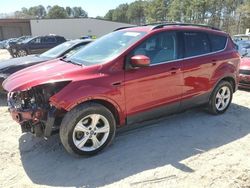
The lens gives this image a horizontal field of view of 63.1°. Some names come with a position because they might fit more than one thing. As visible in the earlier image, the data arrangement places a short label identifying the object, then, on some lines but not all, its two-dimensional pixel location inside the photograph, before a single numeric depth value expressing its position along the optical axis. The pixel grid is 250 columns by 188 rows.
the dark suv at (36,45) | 13.11
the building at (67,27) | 32.89
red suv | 2.68
